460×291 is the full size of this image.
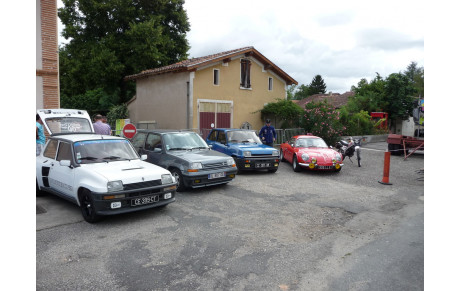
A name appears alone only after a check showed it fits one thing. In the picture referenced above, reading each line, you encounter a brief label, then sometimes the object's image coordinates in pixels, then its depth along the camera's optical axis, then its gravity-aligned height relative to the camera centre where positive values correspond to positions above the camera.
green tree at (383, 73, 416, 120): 30.19 +3.90
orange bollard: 10.11 -1.19
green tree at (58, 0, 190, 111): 23.31 +7.04
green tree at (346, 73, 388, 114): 29.35 +3.35
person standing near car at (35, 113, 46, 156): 7.98 -0.14
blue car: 10.78 -0.46
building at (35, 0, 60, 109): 11.99 +3.05
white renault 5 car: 5.71 -0.78
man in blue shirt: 14.04 +0.03
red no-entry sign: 11.58 +0.15
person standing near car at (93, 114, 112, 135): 10.59 +0.26
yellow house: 17.30 +2.61
